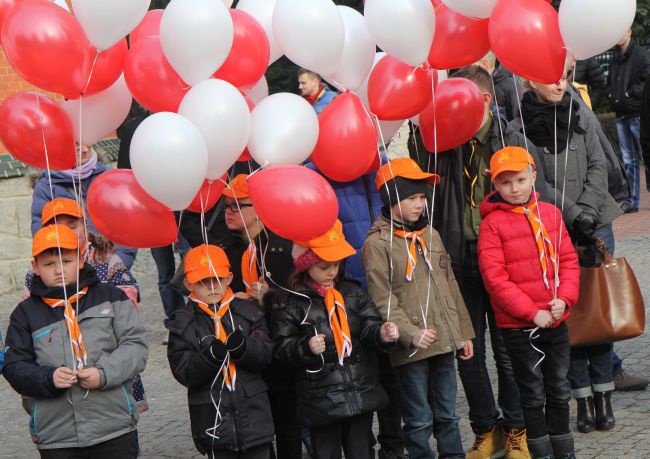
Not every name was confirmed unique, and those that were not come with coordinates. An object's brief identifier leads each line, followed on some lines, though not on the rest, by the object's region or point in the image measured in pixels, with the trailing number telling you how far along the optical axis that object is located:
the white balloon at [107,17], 4.53
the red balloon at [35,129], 4.81
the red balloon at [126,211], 4.68
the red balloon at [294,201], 4.66
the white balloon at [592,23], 4.64
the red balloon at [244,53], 4.86
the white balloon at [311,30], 4.82
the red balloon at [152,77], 4.74
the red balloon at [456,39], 5.03
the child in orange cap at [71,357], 4.92
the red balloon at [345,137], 5.09
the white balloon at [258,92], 5.50
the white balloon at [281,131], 4.82
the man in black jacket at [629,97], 12.45
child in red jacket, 5.46
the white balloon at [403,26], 4.83
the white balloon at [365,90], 5.42
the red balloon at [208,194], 4.97
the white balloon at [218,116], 4.59
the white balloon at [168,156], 4.43
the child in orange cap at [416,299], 5.43
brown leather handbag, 6.08
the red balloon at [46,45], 4.53
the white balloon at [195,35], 4.56
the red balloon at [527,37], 4.73
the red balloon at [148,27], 4.93
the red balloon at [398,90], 5.11
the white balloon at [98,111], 5.02
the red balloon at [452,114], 5.49
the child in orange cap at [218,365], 5.04
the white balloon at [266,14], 5.18
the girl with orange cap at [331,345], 5.16
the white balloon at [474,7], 4.79
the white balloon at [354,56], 5.16
